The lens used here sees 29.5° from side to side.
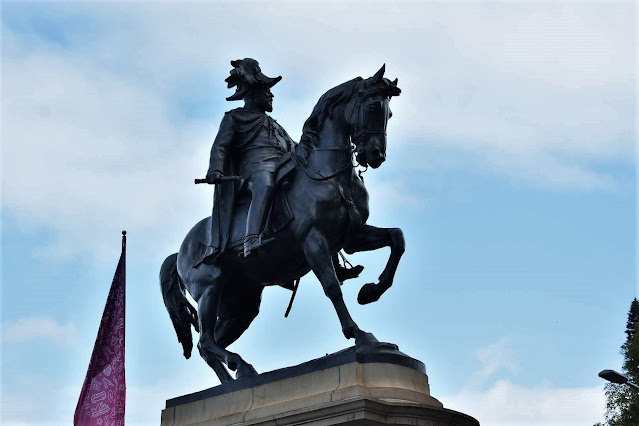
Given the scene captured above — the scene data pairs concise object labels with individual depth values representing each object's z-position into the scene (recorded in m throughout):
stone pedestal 13.76
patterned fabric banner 19.27
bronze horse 15.05
